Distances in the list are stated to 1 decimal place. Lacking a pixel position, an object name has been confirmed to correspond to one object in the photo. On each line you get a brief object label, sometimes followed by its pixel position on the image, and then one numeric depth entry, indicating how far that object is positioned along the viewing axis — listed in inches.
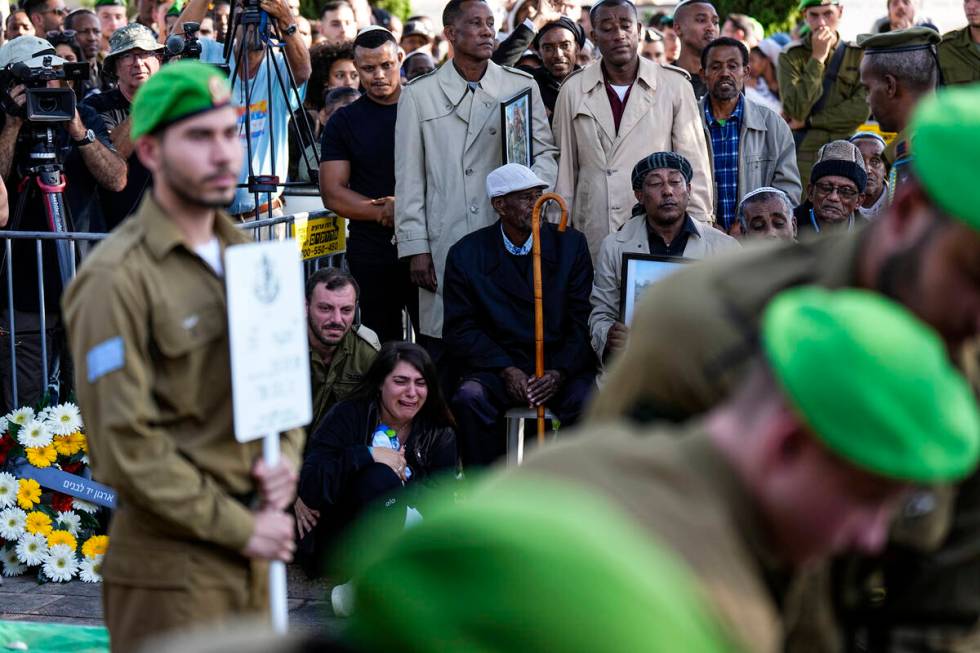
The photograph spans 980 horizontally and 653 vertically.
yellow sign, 301.9
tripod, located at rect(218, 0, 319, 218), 293.1
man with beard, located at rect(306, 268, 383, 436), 272.8
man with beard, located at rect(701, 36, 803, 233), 317.1
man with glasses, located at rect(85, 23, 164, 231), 294.5
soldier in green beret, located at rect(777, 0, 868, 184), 392.5
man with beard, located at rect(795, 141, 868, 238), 296.8
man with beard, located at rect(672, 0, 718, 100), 367.6
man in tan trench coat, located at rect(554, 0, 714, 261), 297.7
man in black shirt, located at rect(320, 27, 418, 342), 303.4
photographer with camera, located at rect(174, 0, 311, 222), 316.8
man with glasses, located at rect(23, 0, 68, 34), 447.5
